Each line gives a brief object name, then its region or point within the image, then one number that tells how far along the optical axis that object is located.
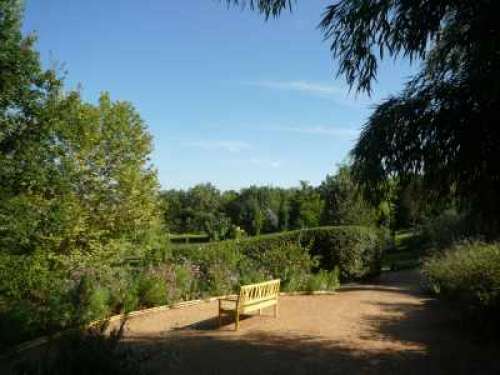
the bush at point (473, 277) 7.27
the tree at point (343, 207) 19.34
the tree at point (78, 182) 8.78
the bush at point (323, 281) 12.39
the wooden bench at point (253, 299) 7.82
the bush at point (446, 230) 16.28
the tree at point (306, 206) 27.33
